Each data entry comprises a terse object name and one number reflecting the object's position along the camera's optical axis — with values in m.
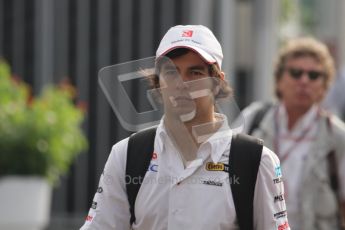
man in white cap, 8.80
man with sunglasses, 13.87
